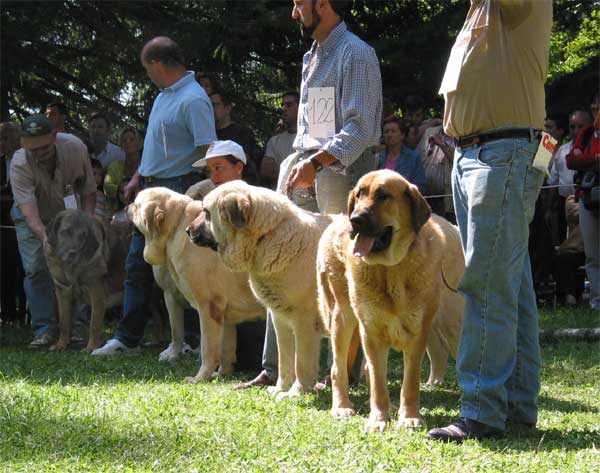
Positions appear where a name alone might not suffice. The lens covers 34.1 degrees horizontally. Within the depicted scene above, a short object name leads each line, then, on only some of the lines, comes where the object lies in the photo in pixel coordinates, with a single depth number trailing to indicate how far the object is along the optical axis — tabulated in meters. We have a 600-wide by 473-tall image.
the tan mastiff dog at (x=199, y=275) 7.30
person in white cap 7.47
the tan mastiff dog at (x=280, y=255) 6.09
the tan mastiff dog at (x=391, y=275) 4.75
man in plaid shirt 5.80
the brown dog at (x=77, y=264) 9.44
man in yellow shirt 4.43
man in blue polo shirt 7.98
